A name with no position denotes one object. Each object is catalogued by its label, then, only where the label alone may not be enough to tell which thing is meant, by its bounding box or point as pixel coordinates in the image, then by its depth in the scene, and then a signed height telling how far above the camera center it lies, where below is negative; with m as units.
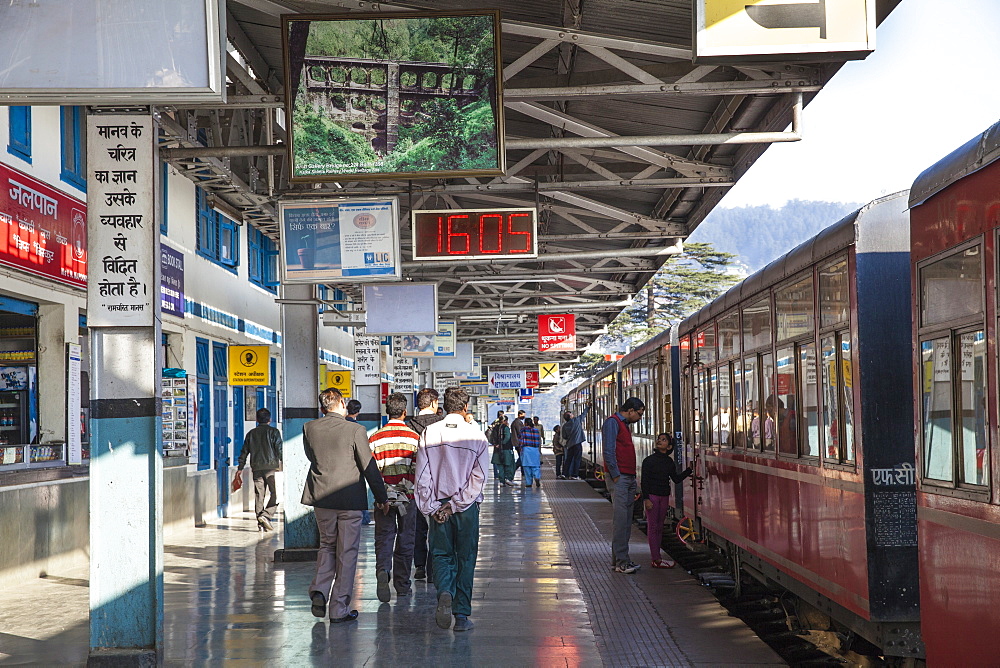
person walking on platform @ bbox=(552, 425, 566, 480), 36.69 -1.46
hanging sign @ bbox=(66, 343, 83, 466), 13.81 +0.02
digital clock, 14.89 +2.08
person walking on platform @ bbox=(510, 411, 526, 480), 30.68 -0.76
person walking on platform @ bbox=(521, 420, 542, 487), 29.47 -1.25
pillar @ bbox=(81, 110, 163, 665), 8.08 +0.27
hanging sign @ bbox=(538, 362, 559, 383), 49.66 +1.25
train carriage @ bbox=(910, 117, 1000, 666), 5.12 -0.02
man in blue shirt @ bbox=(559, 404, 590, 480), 31.88 -1.11
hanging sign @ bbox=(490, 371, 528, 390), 57.97 +1.02
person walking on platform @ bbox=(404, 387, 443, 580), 11.88 -1.29
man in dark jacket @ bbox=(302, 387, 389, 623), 9.73 -0.69
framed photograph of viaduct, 9.73 +2.57
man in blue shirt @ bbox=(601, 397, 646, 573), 12.98 -0.80
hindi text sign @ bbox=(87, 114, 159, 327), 8.10 +1.24
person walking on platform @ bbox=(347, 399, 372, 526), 15.88 -0.04
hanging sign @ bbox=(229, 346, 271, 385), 20.69 +0.68
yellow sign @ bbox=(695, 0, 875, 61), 6.39 +1.95
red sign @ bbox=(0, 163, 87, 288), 12.12 +1.92
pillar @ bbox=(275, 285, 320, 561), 14.56 +0.08
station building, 12.44 +0.80
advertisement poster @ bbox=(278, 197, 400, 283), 14.15 +1.95
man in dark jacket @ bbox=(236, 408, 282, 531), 18.89 -0.74
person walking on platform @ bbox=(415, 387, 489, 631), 9.38 -0.73
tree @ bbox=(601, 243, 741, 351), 79.38 +7.66
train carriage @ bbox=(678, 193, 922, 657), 6.93 -0.20
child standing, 13.25 -0.93
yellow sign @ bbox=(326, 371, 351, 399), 26.91 +0.54
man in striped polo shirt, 10.75 -0.83
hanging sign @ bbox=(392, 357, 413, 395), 28.73 +0.71
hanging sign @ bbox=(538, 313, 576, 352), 31.14 +1.78
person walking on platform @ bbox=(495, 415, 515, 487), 31.22 -1.32
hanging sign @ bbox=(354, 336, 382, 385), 23.81 +0.89
